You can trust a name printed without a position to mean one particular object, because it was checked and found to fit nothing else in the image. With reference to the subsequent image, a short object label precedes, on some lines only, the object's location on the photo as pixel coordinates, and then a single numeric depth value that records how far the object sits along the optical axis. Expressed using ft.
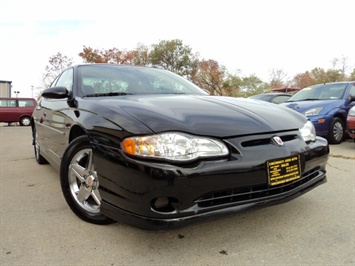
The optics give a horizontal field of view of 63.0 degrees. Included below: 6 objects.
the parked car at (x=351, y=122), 16.58
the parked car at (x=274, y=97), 29.71
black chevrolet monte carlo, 5.27
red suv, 57.16
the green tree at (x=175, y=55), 104.01
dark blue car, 19.03
